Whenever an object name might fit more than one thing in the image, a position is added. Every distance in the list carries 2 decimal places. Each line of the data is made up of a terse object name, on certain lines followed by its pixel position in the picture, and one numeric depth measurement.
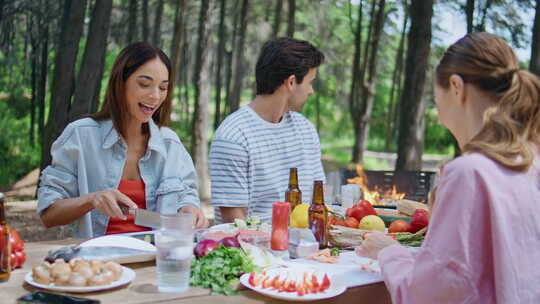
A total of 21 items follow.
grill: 6.83
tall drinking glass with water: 2.08
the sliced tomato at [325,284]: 2.16
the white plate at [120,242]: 2.56
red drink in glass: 2.50
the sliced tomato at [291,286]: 2.15
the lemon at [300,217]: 2.89
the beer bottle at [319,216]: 2.76
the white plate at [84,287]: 2.03
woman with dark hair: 3.32
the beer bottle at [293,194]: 3.12
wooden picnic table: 2.03
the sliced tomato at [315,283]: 2.14
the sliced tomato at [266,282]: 2.17
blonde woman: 1.91
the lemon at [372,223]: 3.08
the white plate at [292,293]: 2.09
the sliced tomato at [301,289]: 2.12
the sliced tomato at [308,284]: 2.14
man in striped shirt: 3.75
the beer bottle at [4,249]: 2.08
